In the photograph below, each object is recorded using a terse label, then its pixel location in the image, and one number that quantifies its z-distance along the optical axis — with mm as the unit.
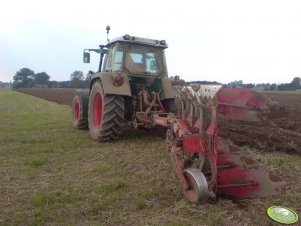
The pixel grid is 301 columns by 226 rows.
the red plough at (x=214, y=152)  2675
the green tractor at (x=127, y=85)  5284
